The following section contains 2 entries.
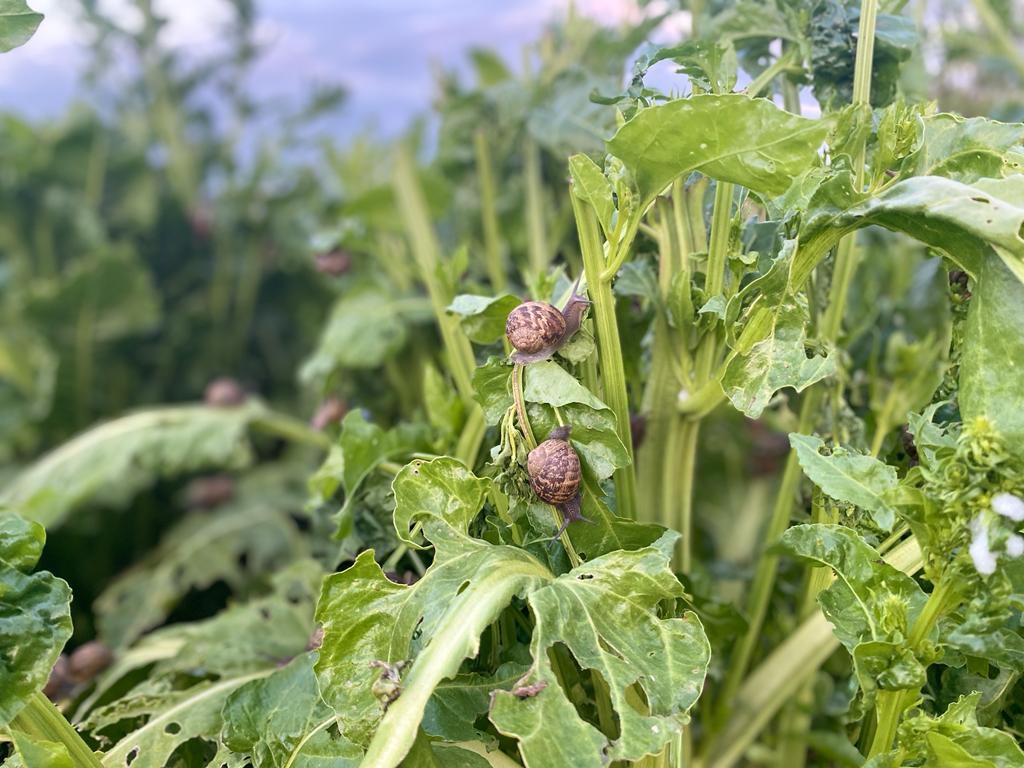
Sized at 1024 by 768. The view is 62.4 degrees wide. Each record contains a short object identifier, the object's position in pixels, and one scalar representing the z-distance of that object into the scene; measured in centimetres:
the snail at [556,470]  37
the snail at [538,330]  38
